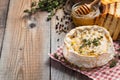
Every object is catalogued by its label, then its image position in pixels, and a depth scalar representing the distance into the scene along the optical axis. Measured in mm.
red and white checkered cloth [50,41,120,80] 706
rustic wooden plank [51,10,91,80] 721
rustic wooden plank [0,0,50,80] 744
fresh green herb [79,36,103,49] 737
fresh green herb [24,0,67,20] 924
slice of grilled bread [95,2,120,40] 802
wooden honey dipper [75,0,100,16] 851
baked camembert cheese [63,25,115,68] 716
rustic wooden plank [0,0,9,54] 872
